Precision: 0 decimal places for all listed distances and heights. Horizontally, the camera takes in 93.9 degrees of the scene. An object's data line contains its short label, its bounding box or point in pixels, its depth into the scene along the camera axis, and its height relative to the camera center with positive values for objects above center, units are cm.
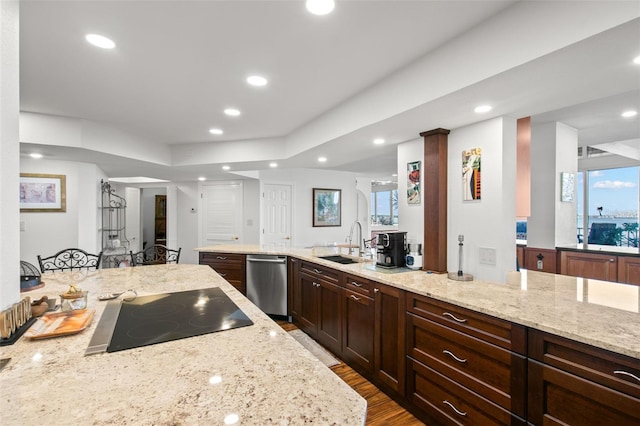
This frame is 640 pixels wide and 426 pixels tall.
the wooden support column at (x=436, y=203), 266 +9
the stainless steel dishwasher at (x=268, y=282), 391 -93
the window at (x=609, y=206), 515 +11
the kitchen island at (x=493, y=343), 127 -73
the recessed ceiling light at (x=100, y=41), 179 +106
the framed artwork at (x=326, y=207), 671 +13
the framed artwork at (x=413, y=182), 298 +31
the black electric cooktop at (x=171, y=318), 123 -51
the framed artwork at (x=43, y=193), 400 +28
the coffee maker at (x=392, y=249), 279 -34
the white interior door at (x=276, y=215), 623 -5
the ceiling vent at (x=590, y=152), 519 +106
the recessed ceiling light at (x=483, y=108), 209 +74
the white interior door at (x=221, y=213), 644 -1
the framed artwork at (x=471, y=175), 245 +32
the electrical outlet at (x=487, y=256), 236 -35
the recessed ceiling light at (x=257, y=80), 235 +107
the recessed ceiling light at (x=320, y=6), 149 +105
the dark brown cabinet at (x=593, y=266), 338 -61
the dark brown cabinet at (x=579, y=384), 118 -74
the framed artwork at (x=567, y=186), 348 +31
